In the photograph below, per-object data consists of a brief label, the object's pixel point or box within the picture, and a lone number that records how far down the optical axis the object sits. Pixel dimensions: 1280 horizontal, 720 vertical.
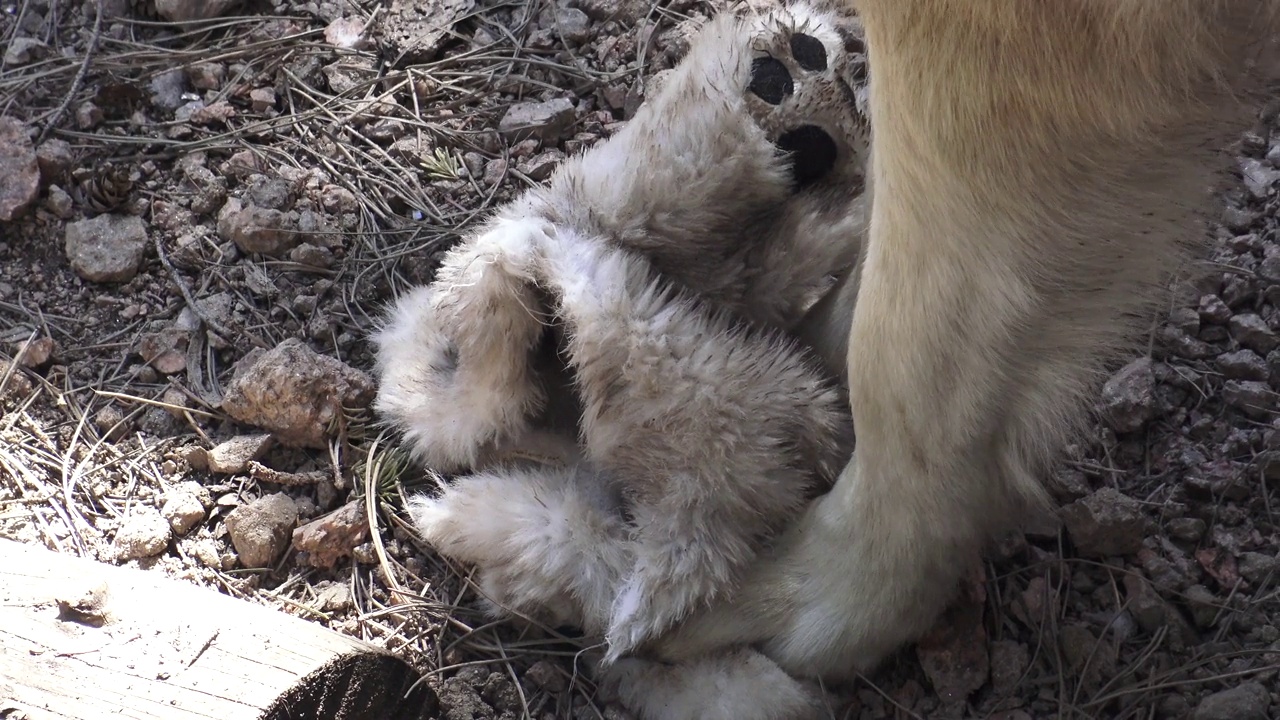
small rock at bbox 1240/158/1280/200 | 2.29
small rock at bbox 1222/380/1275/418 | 2.04
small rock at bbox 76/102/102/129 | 2.70
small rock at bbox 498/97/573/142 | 2.62
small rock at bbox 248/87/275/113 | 2.76
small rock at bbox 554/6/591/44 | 2.80
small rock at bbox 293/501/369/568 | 2.09
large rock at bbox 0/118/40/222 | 2.54
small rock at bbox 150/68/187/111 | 2.78
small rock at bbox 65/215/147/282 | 2.50
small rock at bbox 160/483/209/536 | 2.12
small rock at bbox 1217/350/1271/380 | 2.07
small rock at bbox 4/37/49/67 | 2.83
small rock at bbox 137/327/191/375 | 2.39
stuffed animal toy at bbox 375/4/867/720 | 1.76
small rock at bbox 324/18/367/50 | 2.85
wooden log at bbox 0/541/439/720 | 1.46
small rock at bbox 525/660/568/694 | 1.93
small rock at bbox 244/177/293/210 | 2.56
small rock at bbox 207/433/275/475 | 2.22
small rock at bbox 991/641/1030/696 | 1.87
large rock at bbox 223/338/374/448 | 2.21
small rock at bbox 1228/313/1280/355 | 2.10
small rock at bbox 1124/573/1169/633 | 1.88
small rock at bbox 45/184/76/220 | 2.57
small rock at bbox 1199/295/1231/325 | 2.16
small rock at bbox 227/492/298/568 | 2.08
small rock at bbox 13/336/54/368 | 2.36
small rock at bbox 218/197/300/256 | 2.50
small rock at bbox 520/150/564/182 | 2.58
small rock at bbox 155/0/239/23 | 2.87
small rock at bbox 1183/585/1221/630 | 1.87
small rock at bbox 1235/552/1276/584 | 1.88
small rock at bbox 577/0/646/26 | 2.82
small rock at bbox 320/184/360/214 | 2.59
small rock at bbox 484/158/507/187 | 2.60
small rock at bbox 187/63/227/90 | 2.80
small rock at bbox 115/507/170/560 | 2.05
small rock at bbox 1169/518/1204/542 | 1.96
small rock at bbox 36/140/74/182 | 2.59
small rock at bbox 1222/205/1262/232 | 2.26
